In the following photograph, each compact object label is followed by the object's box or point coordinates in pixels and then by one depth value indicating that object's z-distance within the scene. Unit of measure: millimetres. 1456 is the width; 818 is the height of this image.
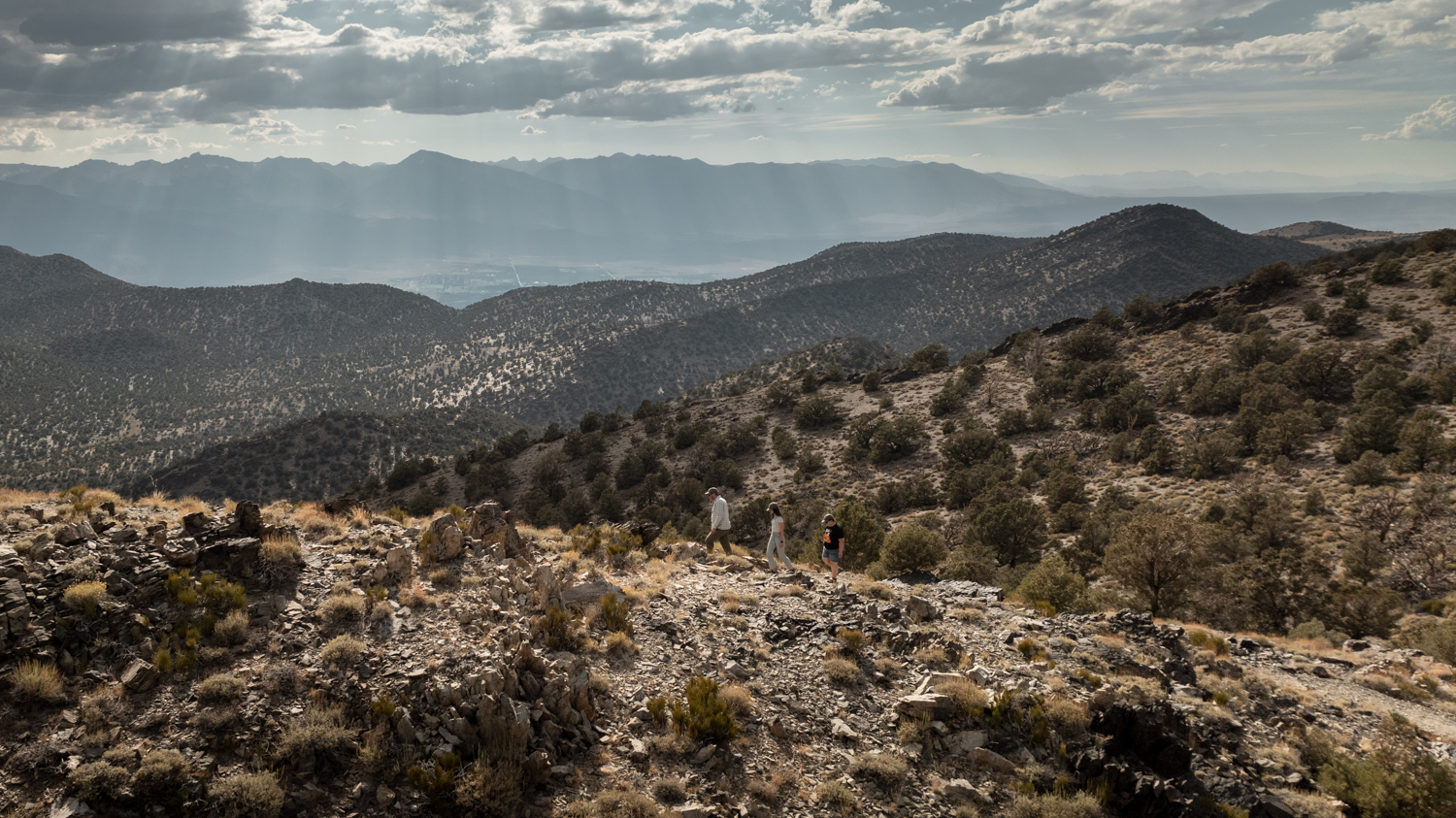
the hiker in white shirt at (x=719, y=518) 18725
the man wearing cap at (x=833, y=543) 17406
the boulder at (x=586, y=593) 13047
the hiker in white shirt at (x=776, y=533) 17908
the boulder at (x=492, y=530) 14648
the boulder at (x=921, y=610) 14297
